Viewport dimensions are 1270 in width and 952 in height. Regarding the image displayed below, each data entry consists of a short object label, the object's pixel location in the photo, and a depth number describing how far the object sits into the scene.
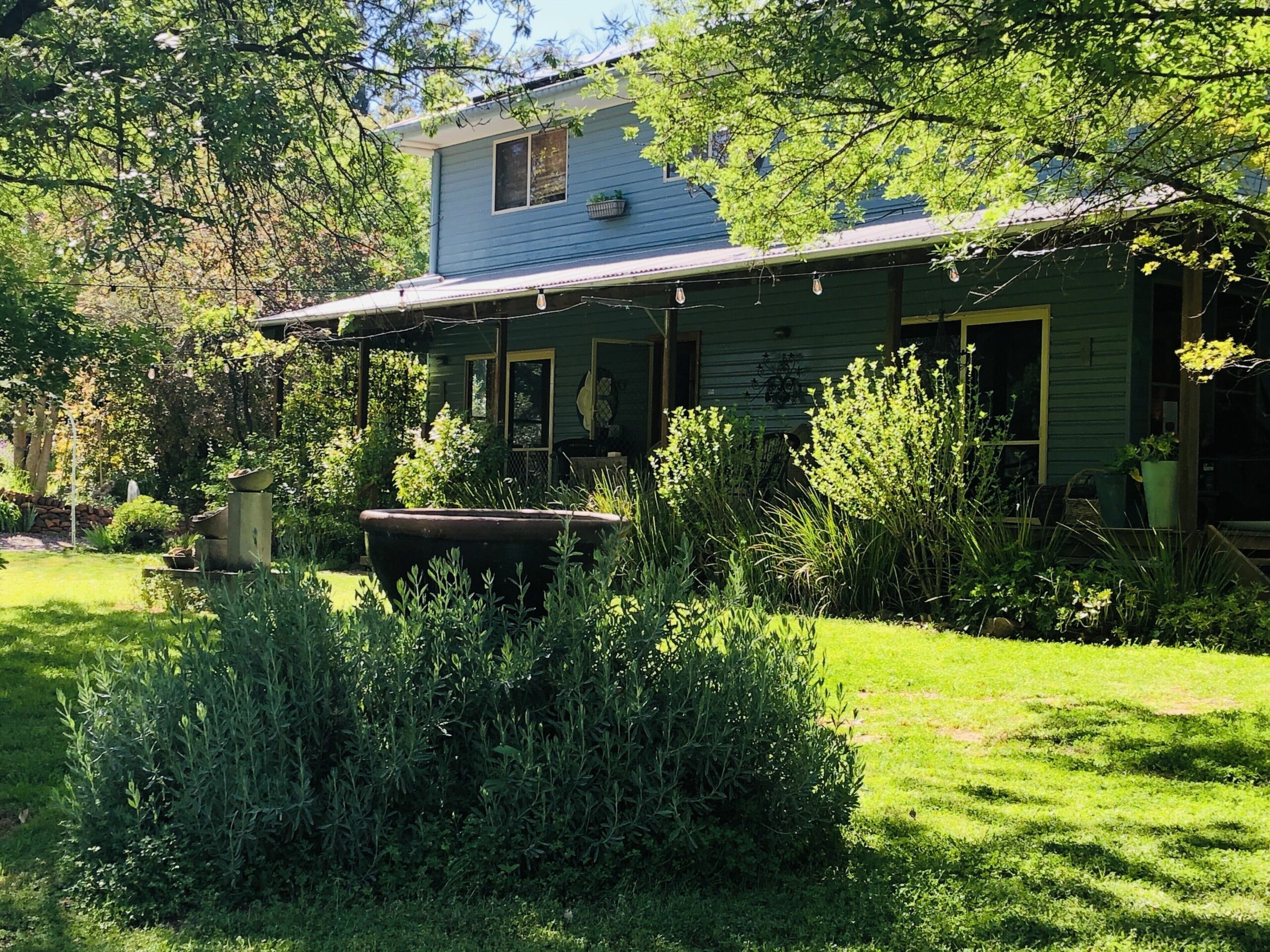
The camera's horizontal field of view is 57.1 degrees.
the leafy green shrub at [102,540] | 17.08
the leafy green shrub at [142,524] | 17.30
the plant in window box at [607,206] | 16.55
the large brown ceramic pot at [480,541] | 4.86
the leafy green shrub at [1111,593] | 8.96
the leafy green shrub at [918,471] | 10.09
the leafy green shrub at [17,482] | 22.02
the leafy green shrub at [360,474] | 16.23
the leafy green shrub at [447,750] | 3.92
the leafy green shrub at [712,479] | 11.62
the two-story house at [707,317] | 11.88
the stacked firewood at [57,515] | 19.66
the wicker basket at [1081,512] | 10.16
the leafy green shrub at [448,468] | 14.76
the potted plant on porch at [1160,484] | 9.74
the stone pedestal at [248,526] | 9.95
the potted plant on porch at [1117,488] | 10.15
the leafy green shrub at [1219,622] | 8.60
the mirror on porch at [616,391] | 17.47
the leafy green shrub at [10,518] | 19.11
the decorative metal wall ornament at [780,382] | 14.73
